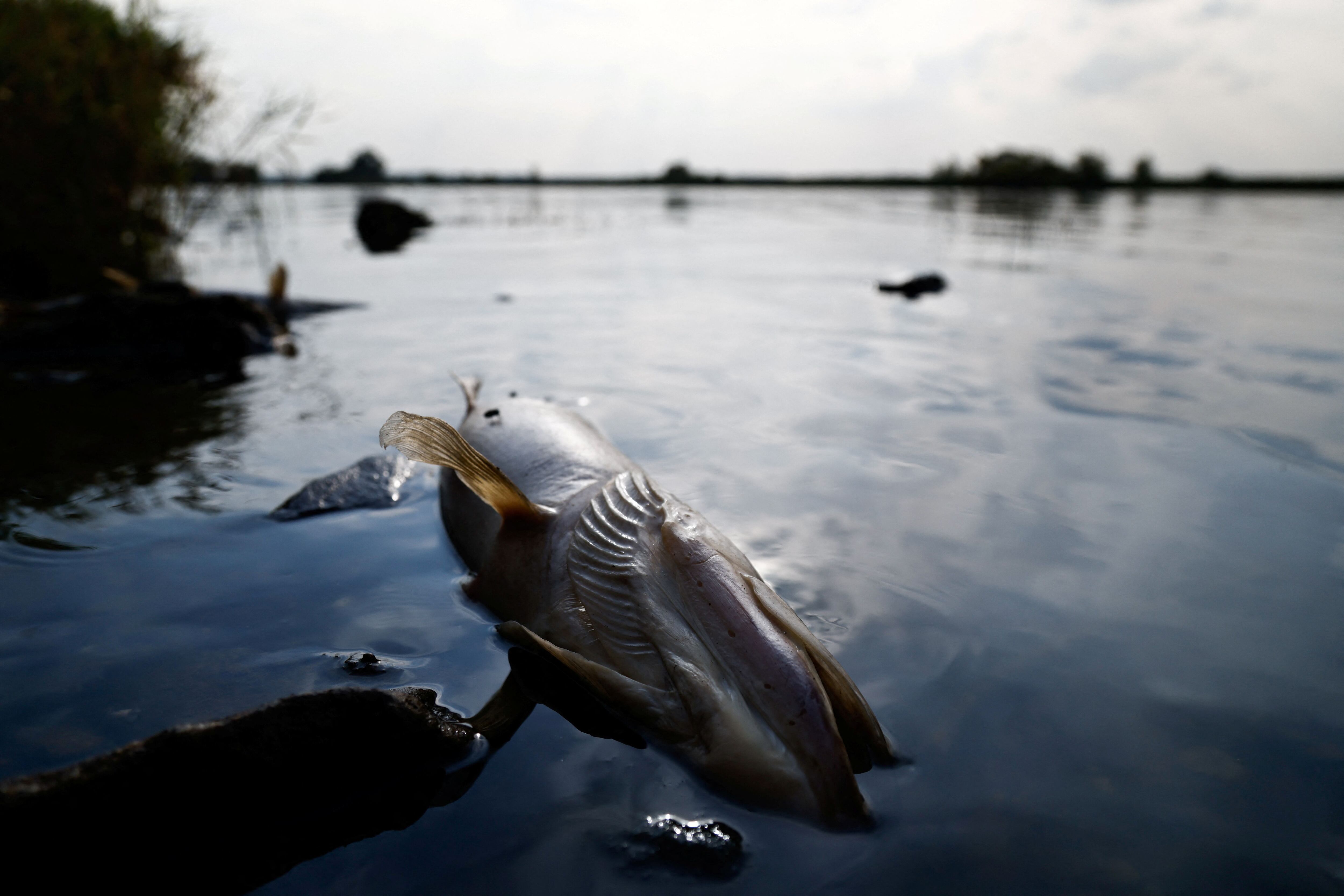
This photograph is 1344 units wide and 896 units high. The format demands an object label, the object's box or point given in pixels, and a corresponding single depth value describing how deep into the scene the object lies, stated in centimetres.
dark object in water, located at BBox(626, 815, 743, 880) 212
